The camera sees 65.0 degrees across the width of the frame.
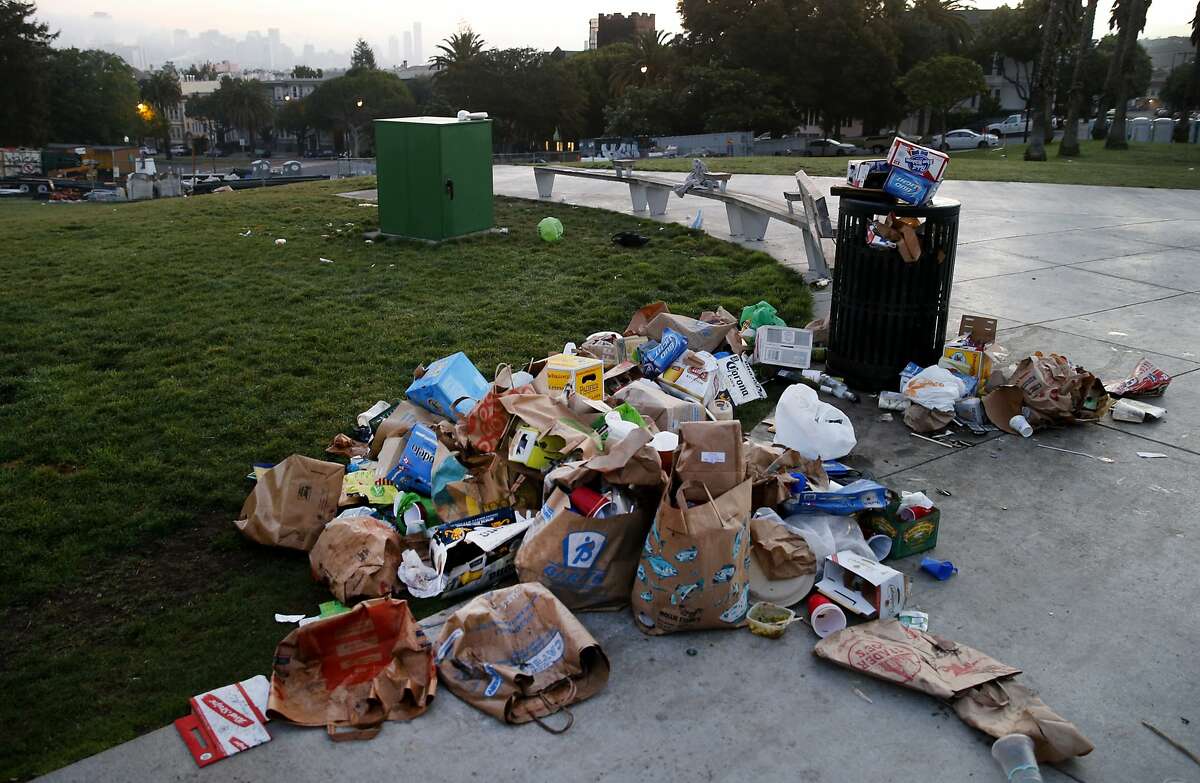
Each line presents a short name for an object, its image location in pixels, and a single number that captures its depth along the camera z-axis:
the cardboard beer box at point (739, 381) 5.63
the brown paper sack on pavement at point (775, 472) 3.94
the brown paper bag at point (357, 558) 3.61
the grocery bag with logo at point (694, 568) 3.29
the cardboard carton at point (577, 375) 5.00
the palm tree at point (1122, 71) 30.03
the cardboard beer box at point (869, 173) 5.71
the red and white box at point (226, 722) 2.81
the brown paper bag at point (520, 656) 3.01
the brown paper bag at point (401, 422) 4.75
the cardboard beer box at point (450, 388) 4.95
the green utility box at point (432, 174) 10.17
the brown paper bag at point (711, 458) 3.50
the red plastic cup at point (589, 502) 3.54
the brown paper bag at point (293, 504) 4.02
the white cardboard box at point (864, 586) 3.43
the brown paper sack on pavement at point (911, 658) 3.02
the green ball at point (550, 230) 10.77
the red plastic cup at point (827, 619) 3.38
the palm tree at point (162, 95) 96.62
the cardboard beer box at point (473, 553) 3.67
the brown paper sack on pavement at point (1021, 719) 2.72
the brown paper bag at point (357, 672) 2.97
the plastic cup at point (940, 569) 3.74
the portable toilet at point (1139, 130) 42.12
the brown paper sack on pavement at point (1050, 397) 5.20
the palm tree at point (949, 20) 51.38
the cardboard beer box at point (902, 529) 3.87
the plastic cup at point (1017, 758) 2.63
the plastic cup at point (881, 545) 3.88
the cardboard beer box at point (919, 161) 5.30
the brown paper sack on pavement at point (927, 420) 5.18
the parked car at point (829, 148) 42.97
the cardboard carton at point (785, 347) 6.00
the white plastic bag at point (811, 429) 4.68
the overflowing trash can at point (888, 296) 5.43
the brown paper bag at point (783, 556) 3.61
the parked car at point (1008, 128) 52.47
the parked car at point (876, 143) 42.47
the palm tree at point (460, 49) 66.90
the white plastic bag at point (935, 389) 5.23
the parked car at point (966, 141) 45.19
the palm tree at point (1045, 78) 27.02
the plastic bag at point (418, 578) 3.63
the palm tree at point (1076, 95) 28.19
